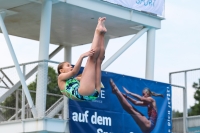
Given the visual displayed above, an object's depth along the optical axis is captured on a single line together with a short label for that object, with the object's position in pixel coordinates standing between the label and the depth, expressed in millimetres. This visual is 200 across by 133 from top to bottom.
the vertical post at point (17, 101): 20219
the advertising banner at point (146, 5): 21562
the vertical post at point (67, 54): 24703
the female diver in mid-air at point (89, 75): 12961
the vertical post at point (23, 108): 18828
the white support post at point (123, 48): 21594
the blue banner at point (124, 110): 19469
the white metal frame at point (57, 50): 18875
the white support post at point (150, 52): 22795
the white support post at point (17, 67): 18875
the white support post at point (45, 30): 19781
